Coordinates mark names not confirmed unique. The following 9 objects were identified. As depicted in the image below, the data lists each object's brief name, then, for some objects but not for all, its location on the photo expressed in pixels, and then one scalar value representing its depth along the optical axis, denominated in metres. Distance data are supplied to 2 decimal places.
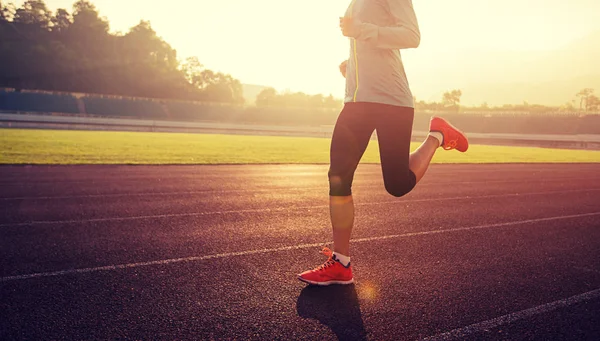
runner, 3.16
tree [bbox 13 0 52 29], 79.00
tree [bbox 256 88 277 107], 88.43
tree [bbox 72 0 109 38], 84.81
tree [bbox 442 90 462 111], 124.06
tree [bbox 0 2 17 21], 79.25
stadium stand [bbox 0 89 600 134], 54.75
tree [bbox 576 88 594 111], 119.14
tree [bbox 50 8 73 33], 83.88
